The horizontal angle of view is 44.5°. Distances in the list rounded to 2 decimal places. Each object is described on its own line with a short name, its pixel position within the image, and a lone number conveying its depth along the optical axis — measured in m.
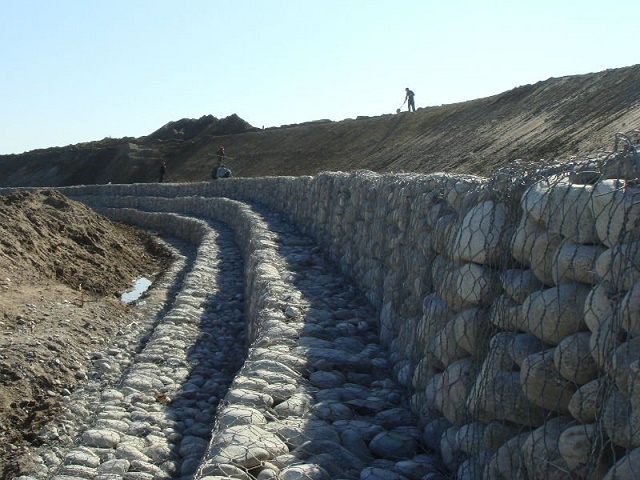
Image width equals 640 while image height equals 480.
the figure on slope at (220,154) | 36.68
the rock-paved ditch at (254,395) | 4.13
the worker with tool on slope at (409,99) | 38.53
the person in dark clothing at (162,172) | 41.62
